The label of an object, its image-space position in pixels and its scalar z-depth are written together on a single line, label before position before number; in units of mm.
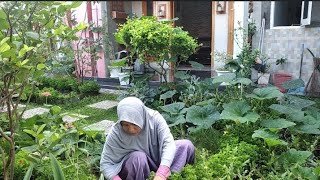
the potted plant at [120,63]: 4222
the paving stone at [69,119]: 3880
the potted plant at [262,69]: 5384
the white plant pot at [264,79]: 5444
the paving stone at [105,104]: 4598
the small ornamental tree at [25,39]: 1146
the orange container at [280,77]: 5367
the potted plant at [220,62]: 5158
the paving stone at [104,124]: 3473
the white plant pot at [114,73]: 6575
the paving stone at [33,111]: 4234
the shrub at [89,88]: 5379
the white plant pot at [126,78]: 4367
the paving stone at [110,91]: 5727
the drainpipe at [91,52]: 6203
